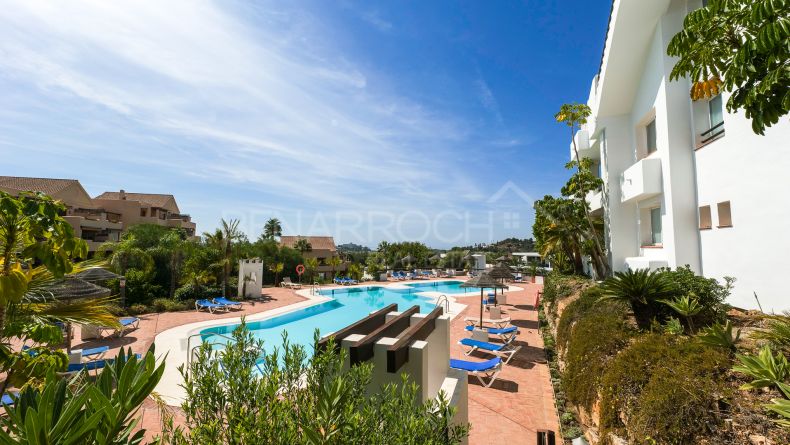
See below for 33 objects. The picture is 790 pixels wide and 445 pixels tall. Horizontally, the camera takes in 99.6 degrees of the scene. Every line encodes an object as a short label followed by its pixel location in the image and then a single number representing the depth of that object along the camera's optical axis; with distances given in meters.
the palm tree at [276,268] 30.14
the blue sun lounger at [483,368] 8.80
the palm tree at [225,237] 24.19
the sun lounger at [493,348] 10.53
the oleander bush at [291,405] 2.17
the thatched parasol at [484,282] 13.78
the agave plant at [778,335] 4.66
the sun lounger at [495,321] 13.97
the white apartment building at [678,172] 7.37
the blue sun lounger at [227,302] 19.16
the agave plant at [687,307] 6.05
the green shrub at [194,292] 20.63
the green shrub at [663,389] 3.78
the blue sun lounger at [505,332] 12.12
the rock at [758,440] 3.38
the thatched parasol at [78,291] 8.16
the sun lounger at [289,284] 29.76
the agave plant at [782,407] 3.18
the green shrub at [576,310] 8.44
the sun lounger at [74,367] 8.49
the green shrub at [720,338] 4.79
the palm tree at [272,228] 61.69
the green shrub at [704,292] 6.51
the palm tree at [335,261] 40.92
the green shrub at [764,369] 3.83
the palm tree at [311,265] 34.16
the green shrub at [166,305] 18.11
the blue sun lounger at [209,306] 18.61
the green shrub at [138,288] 18.86
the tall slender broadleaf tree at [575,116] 13.97
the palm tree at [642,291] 6.72
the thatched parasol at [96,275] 12.19
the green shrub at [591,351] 5.84
